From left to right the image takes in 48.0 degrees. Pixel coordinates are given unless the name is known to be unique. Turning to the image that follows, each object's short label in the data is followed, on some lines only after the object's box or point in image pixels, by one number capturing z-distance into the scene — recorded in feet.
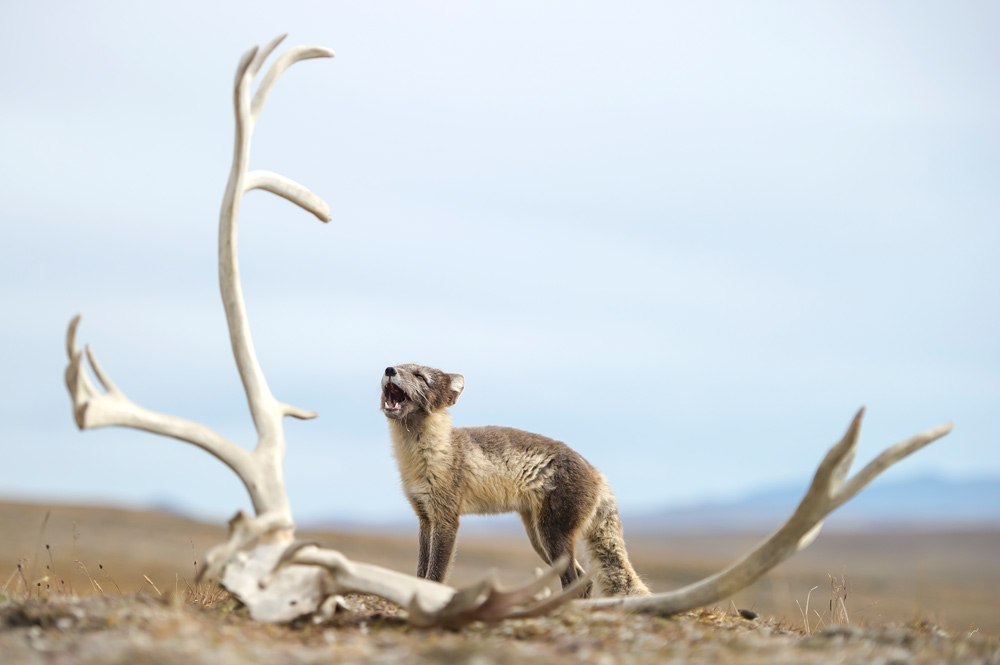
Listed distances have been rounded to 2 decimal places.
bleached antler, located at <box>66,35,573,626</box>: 22.62
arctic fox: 33.53
